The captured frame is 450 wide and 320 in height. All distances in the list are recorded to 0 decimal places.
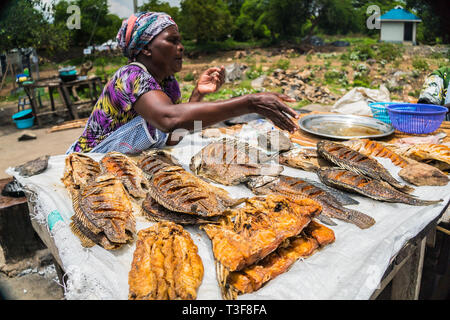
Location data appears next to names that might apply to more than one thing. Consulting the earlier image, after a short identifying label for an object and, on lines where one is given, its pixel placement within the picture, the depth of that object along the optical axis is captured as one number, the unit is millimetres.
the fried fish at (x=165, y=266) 1338
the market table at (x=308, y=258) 1401
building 34938
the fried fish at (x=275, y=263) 1386
